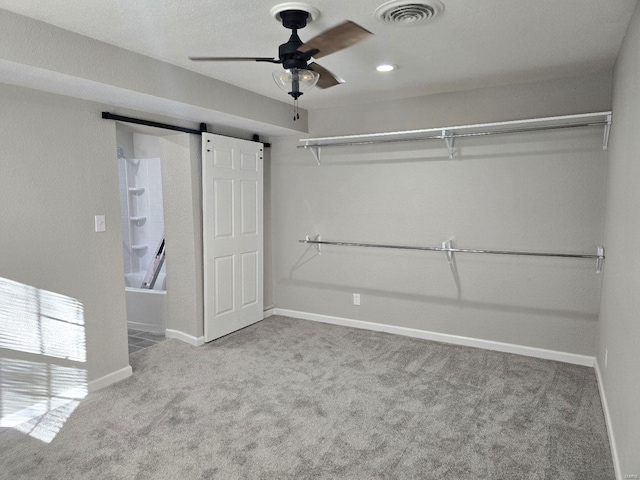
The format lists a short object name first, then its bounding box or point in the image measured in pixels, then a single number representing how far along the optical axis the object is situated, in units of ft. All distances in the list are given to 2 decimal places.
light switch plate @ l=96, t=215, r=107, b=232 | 10.08
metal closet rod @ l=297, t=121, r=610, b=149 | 10.84
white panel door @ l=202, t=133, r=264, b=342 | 13.03
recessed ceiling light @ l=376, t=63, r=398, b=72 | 9.90
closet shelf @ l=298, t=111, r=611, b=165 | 10.48
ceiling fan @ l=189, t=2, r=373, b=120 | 5.97
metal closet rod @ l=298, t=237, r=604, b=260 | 10.59
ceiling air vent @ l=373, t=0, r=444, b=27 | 6.75
